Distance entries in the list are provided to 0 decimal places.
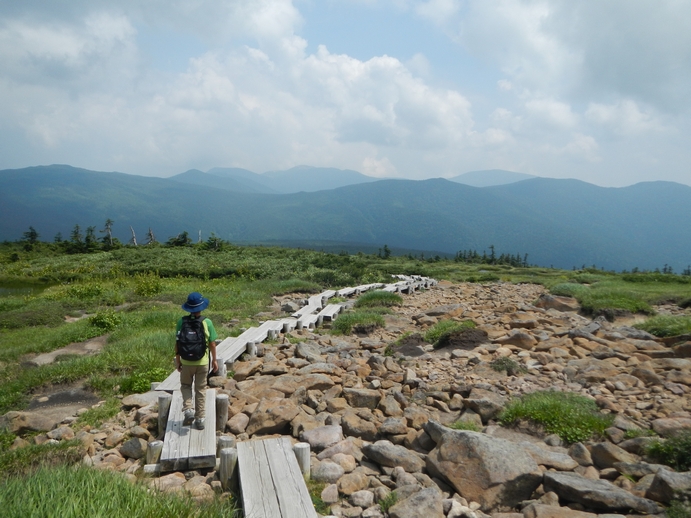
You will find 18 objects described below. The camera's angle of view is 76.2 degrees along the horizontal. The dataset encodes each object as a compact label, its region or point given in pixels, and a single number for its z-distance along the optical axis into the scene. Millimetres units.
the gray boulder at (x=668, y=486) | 3984
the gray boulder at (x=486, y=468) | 4482
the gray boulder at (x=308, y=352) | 9305
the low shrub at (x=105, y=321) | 12930
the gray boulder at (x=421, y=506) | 4105
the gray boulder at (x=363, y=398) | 6941
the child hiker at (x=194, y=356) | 5930
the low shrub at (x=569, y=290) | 15579
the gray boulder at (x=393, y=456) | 5148
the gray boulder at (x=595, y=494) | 4031
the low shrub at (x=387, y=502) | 4360
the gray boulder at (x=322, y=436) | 5641
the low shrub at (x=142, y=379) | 7801
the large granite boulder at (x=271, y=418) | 6203
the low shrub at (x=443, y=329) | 10235
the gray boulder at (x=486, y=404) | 6316
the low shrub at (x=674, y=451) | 4773
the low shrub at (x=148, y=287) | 19206
